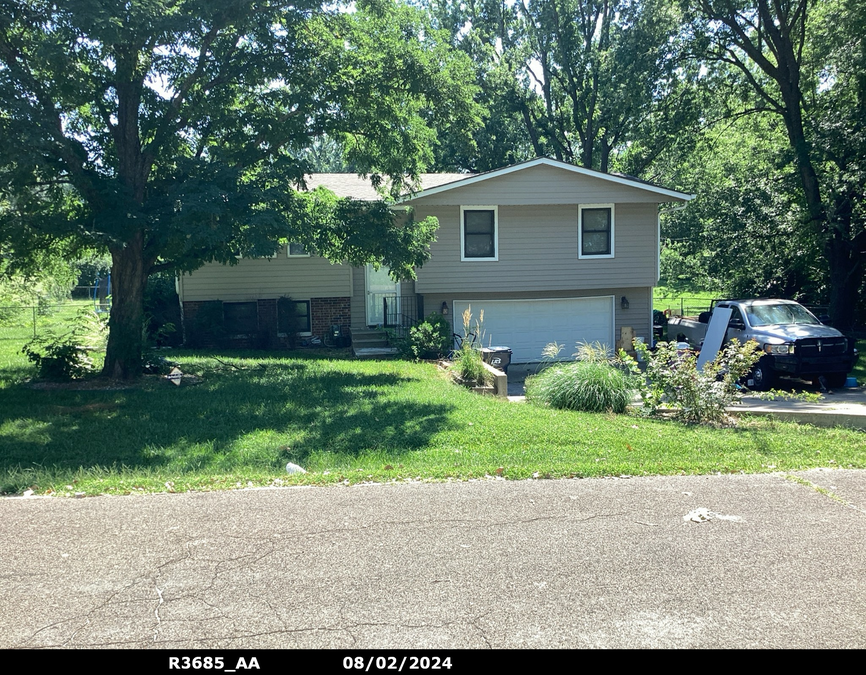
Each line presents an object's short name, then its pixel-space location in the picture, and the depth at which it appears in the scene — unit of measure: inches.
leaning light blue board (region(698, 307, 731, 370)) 653.9
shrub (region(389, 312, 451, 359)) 698.2
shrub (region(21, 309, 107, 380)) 514.9
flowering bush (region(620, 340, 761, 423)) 424.2
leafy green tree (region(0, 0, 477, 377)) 454.9
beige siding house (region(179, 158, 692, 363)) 787.4
